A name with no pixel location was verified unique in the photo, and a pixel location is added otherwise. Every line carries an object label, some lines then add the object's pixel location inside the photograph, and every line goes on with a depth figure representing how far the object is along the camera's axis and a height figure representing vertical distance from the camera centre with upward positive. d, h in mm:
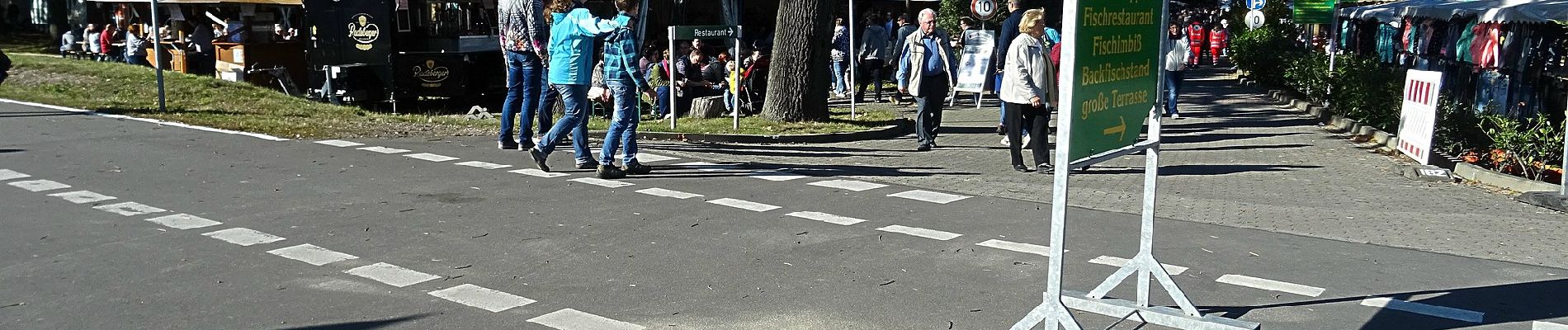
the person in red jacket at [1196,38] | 35156 -512
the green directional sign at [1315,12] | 29922 +150
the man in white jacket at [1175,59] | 16141 -484
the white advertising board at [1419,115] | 11625 -817
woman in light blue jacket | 9992 -372
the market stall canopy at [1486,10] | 12258 +118
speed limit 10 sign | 19422 +91
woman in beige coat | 10648 -566
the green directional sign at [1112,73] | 4566 -197
